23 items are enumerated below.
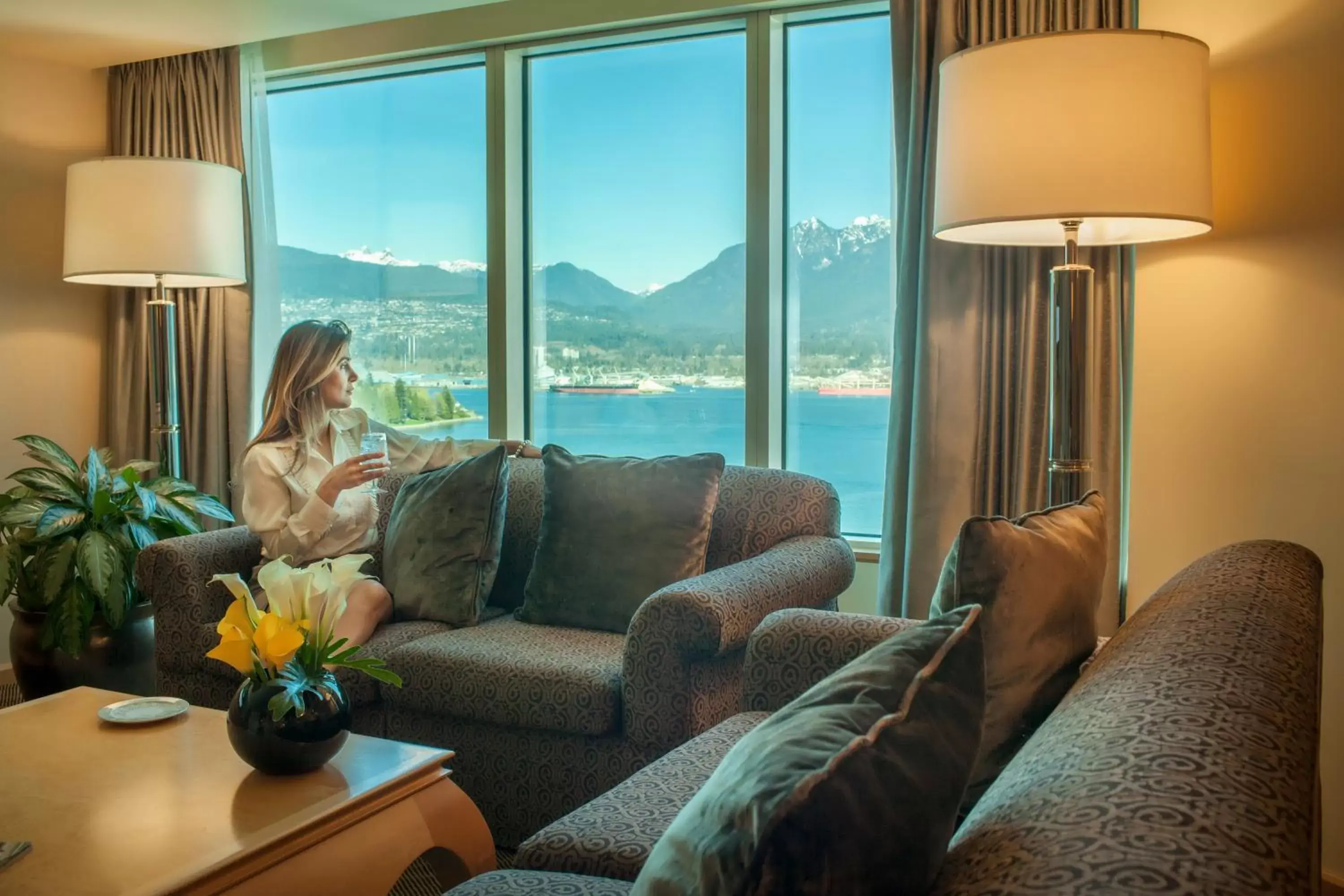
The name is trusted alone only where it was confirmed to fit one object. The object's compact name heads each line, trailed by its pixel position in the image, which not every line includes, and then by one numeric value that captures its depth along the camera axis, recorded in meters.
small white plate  2.20
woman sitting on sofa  3.04
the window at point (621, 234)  3.62
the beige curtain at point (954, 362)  3.03
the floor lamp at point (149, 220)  3.73
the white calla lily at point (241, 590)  1.76
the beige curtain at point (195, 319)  4.37
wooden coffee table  1.59
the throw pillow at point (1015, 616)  1.33
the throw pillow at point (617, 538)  2.86
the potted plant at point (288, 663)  1.81
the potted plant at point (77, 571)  3.37
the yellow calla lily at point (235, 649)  1.80
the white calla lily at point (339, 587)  1.84
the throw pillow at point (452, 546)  3.00
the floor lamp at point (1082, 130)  2.18
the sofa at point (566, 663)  2.38
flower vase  1.82
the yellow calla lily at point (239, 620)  1.81
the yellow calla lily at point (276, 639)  1.80
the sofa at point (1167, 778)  0.62
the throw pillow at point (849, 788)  0.69
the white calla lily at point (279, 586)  1.81
